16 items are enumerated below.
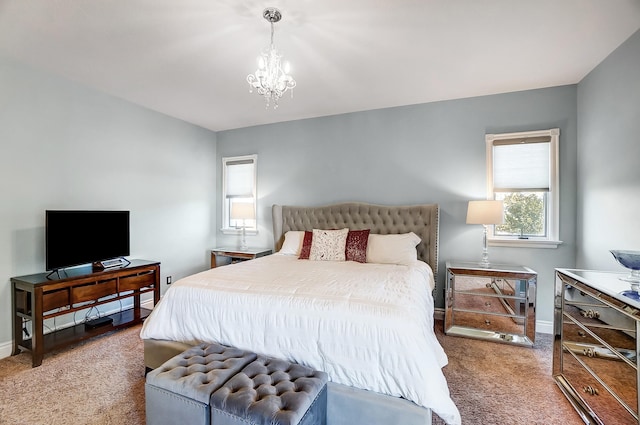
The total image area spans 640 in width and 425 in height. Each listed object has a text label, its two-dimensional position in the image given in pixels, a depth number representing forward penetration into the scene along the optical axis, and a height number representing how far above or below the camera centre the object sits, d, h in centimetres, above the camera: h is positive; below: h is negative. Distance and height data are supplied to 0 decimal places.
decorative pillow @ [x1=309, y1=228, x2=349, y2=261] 343 -44
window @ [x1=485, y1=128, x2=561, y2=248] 318 +31
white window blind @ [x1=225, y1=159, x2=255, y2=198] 478 +53
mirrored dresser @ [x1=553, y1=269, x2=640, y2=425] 147 -83
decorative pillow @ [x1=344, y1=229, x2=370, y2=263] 335 -44
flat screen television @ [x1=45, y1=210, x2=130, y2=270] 265 -30
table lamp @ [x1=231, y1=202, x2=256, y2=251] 432 -3
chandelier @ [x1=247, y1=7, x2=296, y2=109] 206 +104
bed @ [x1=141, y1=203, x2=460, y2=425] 148 -74
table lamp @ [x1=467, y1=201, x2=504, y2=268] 301 -3
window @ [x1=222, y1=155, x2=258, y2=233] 474 +39
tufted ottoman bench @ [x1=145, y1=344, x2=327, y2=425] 125 -89
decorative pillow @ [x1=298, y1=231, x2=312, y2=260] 353 -47
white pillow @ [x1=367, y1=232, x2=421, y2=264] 321 -45
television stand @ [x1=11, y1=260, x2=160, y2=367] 242 -86
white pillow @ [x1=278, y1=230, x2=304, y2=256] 379 -47
